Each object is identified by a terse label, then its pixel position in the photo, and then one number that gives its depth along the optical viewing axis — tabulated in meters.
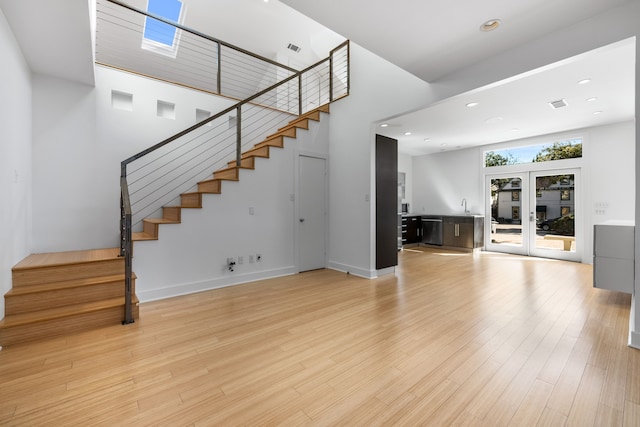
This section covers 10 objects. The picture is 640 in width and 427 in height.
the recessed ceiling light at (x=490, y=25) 2.35
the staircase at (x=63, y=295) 2.40
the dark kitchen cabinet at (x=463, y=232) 6.99
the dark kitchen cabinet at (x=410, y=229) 7.73
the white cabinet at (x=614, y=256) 3.21
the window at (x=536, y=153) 5.80
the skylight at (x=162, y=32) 5.05
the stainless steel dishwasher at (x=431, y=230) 7.72
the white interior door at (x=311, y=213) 4.87
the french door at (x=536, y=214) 5.82
